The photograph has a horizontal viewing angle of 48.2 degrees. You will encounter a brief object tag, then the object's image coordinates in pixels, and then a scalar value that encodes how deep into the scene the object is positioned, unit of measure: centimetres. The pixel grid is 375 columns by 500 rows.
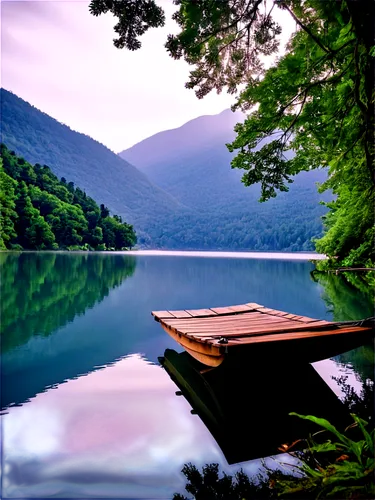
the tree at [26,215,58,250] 5394
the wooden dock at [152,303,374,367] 470
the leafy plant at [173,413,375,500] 286
